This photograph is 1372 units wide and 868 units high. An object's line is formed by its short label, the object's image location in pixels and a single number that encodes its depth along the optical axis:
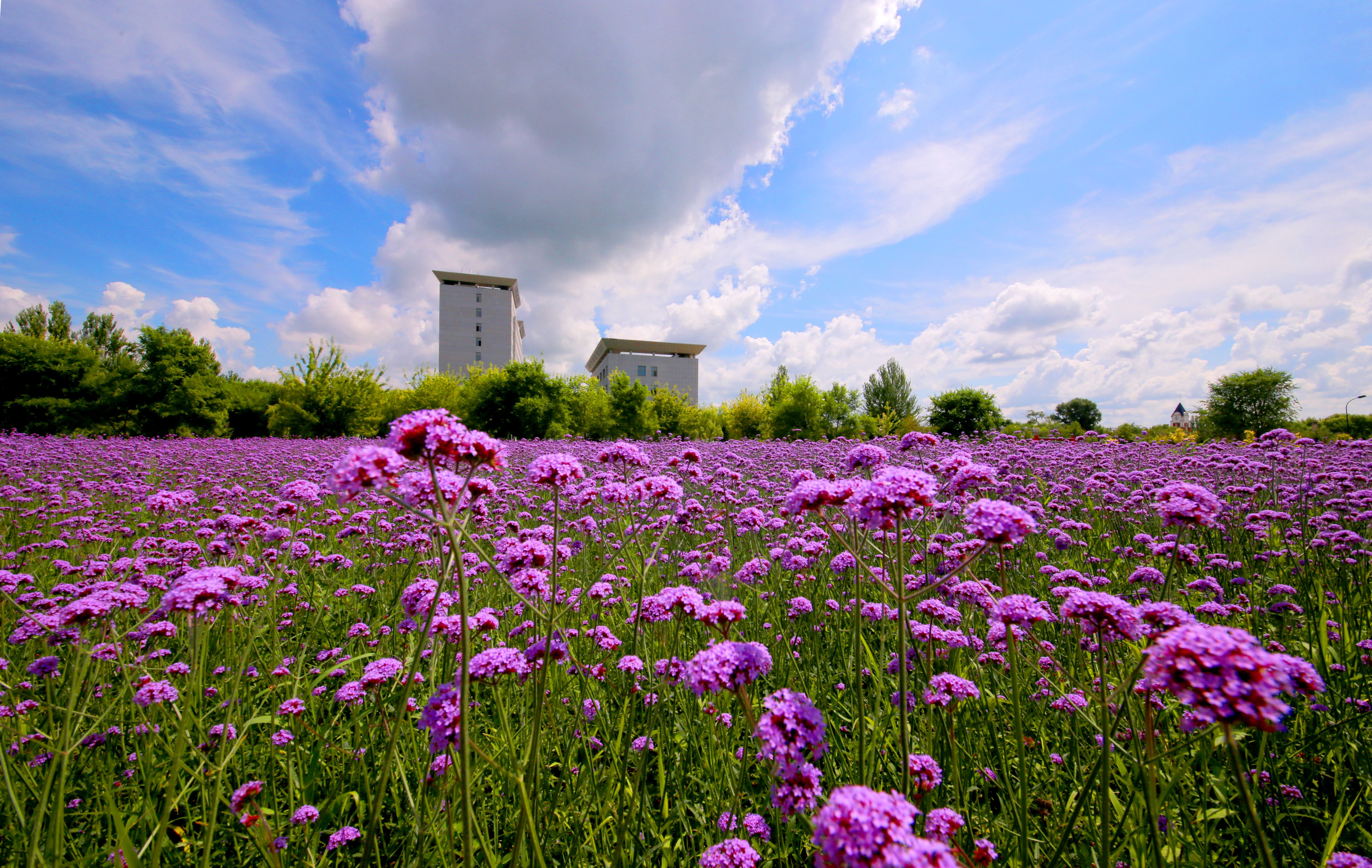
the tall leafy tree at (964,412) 36.72
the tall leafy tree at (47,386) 27.98
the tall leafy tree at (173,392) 27.91
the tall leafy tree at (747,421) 38.03
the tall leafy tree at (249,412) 34.41
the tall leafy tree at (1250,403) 34.97
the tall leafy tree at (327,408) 29.94
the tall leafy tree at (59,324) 46.94
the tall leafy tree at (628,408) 33.12
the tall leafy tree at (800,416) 31.42
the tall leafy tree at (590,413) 33.03
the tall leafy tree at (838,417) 32.50
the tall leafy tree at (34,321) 45.41
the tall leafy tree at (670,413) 40.69
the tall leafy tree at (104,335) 49.03
